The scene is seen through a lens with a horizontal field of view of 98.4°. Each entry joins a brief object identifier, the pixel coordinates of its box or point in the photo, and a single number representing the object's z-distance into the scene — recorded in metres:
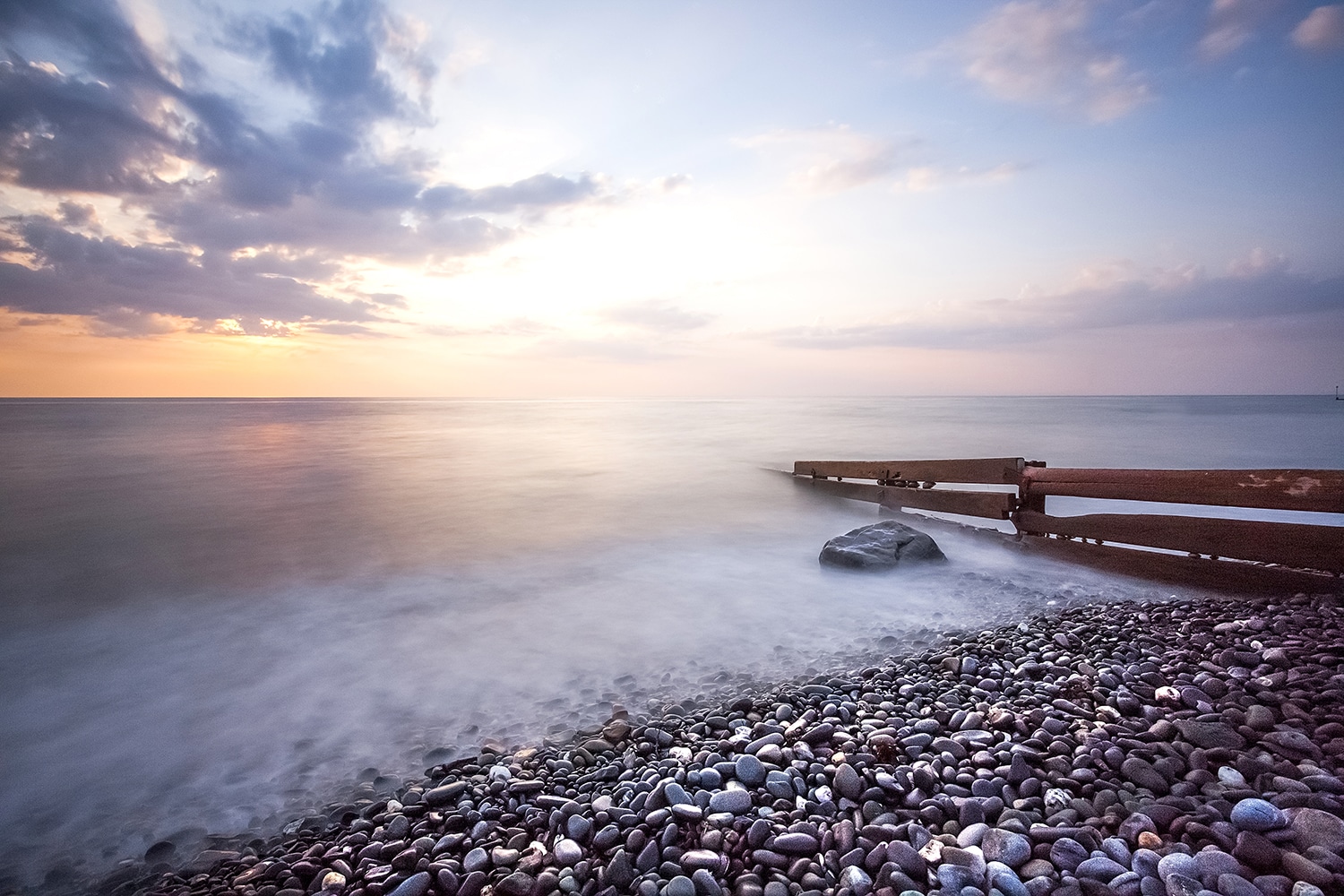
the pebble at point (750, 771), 2.72
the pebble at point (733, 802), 2.53
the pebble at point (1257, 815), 2.04
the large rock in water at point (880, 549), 7.02
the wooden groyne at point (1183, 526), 4.39
